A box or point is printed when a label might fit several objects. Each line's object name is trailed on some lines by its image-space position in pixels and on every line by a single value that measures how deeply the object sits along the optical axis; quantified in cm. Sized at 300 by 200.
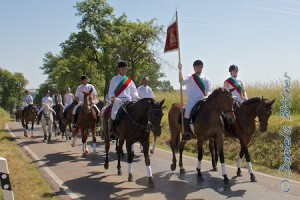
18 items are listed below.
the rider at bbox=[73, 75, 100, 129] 1286
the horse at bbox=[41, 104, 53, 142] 1797
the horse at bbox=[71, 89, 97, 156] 1234
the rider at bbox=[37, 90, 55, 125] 1861
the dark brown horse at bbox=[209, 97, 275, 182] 832
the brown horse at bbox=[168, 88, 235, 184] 784
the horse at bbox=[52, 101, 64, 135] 1981
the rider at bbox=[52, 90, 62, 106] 2031
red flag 940
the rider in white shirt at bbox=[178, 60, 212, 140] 879
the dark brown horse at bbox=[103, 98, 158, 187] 797
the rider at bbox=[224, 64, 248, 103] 984
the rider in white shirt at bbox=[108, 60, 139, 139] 903
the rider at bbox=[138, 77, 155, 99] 1289
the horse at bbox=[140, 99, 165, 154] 770
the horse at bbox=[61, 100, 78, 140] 1661
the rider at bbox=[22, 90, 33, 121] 2116
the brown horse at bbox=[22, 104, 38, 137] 2073
